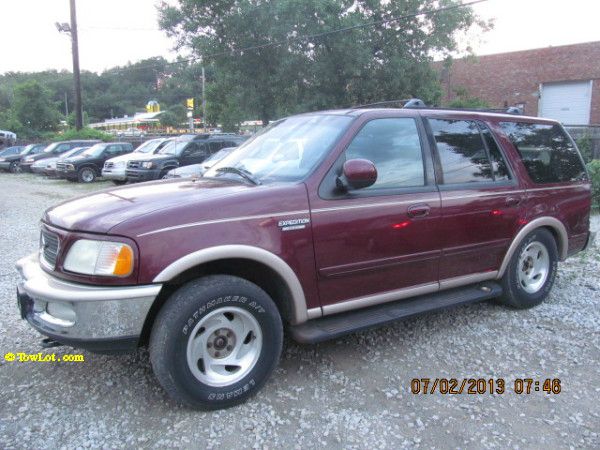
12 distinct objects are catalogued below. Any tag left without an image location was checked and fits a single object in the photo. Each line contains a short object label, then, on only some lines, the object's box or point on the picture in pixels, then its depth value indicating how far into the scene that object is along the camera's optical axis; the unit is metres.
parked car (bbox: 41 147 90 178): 21.25
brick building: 27.70
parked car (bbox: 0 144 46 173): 26.05
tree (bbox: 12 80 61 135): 52.84
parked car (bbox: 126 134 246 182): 15.35
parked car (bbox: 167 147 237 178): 11.80
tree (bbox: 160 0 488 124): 17.22
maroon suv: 2.89
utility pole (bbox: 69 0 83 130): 26.91
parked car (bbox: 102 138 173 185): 16.86
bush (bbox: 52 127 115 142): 31.34
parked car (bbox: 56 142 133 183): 19.39
